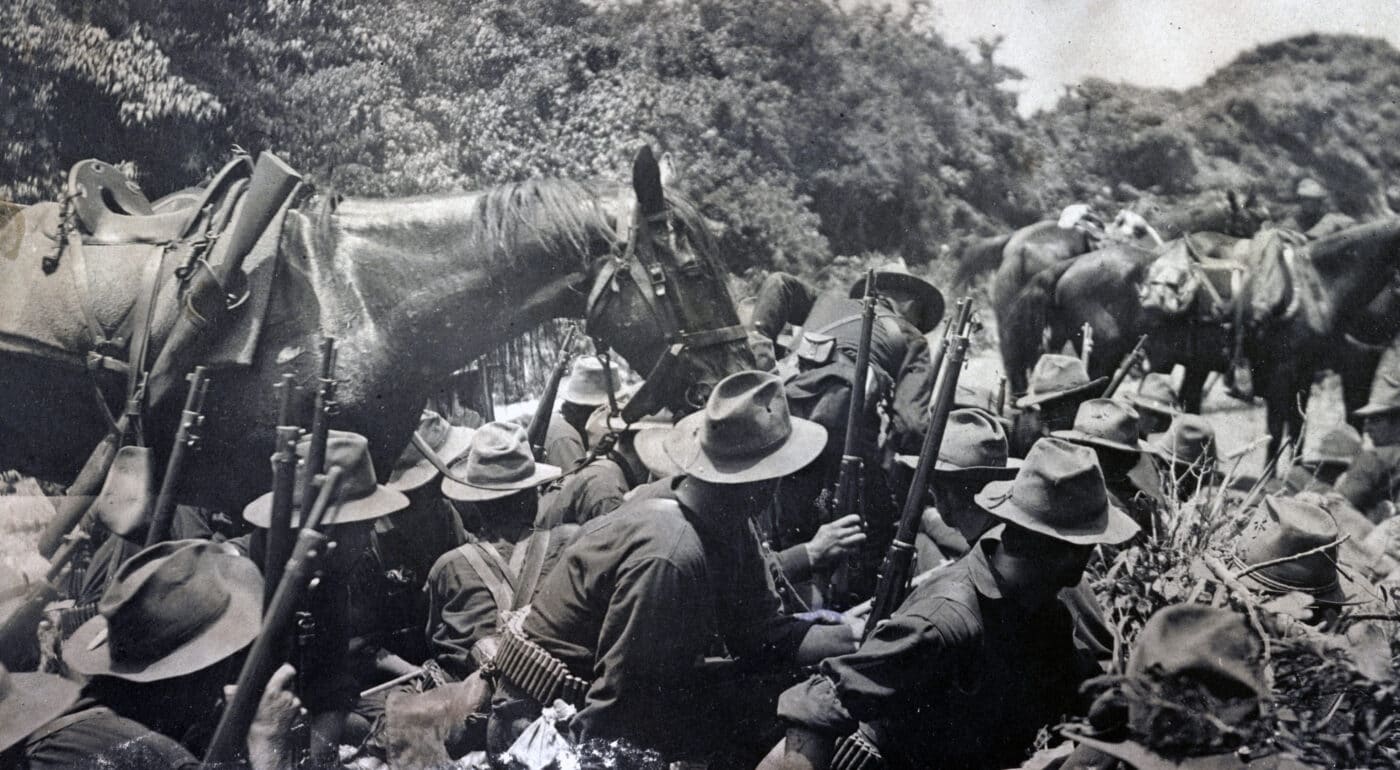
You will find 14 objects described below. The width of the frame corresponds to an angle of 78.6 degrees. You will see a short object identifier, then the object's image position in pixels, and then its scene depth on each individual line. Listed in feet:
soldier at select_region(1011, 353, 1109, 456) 14.69
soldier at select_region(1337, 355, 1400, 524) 18.47
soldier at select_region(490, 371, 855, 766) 8.55
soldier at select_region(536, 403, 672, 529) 11.80
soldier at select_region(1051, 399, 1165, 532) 12.14
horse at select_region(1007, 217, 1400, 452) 22.25
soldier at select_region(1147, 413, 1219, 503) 14.74
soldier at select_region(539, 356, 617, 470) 15.36
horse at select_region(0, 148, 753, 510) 10.54
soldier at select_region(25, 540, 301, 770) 7.49
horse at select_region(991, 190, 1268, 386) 27.02
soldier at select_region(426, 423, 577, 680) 11.05
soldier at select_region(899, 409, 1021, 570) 11.02
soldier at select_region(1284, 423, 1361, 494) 19.77
